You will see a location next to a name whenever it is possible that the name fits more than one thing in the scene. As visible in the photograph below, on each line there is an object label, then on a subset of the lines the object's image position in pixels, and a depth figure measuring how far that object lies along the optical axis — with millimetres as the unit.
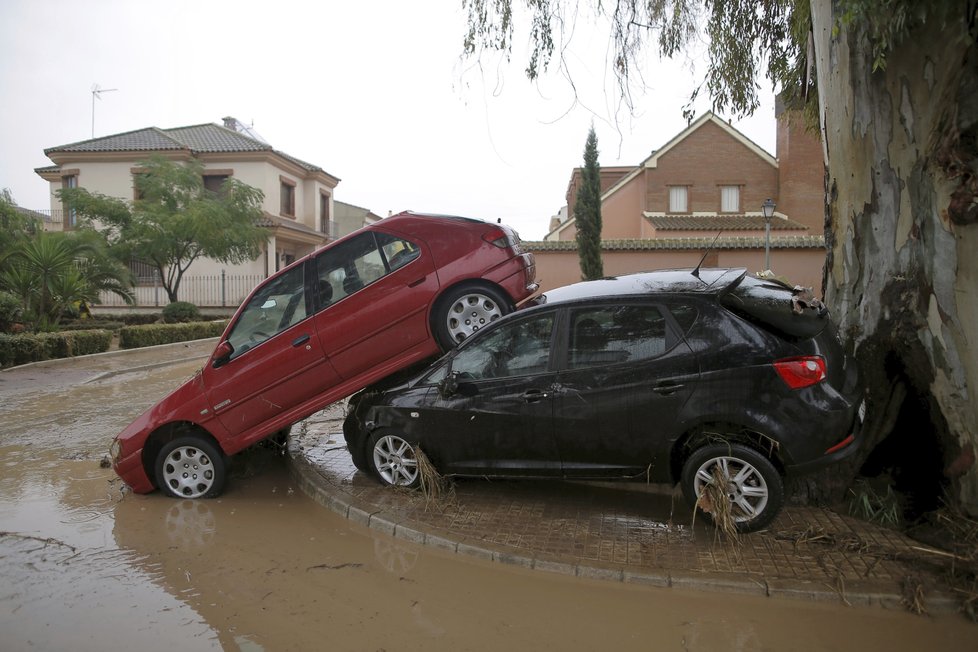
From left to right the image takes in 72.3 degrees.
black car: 4262
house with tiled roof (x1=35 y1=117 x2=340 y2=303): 30797
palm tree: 16859
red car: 5645
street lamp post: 20745
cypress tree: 23688
